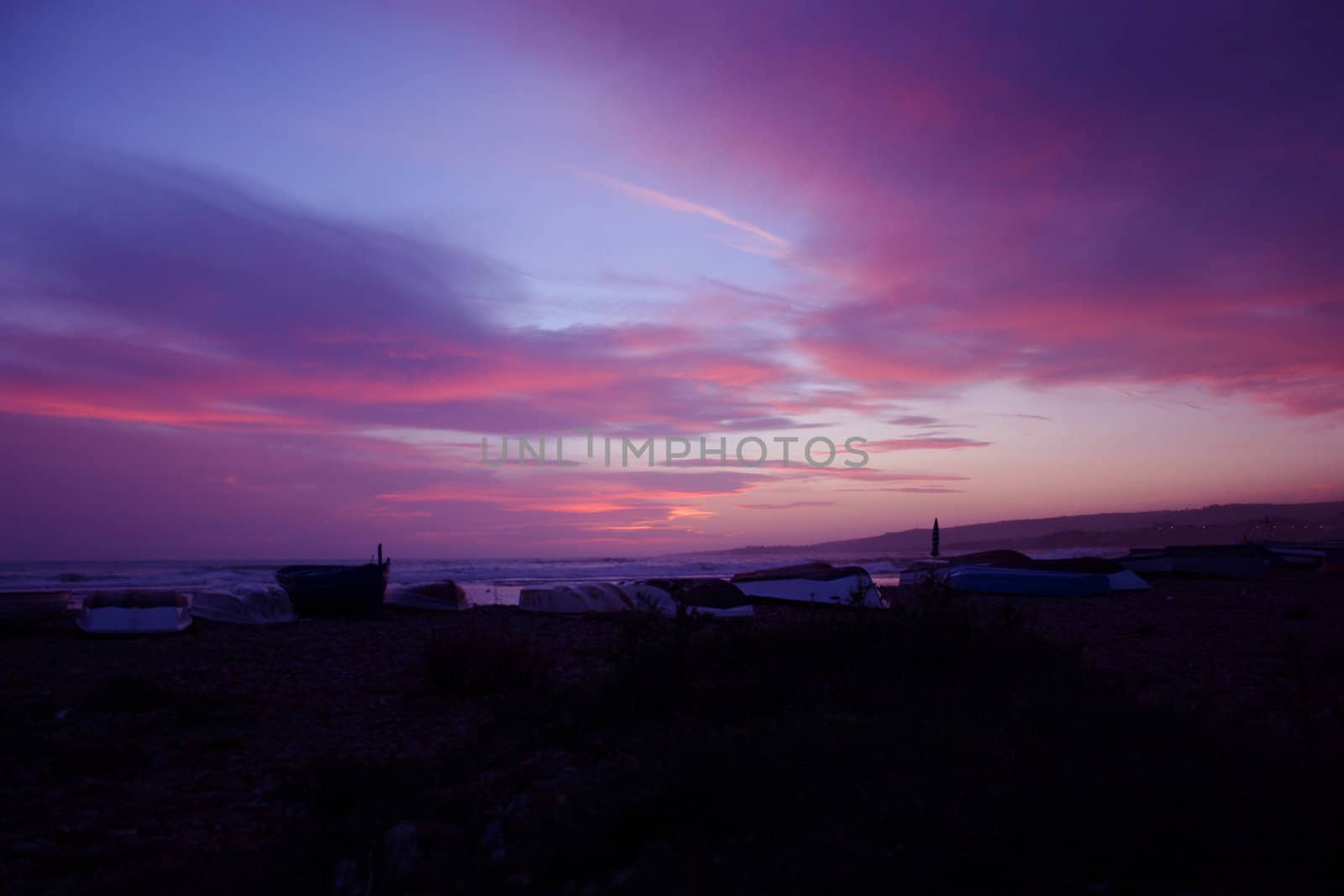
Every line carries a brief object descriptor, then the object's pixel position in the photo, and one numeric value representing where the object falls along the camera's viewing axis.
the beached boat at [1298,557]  35.47
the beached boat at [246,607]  18.28
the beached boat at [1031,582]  22.28
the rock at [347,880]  4.13
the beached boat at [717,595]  18.53
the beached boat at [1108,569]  23.56
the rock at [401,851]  4.17
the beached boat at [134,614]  15.89
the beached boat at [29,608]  16.12
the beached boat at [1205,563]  28.05
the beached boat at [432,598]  21.95
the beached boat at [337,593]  20.42
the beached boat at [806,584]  20.59
